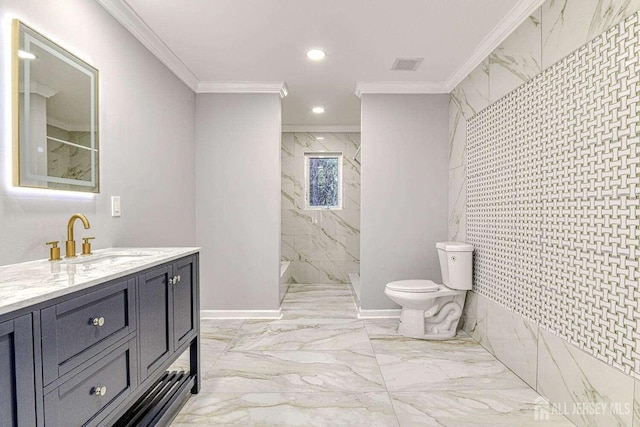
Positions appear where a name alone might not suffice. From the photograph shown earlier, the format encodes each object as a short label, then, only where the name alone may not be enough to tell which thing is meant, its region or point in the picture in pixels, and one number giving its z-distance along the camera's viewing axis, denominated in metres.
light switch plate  2.14
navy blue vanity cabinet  0.91
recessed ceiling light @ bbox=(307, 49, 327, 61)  2.80
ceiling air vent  2.98
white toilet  2.95
